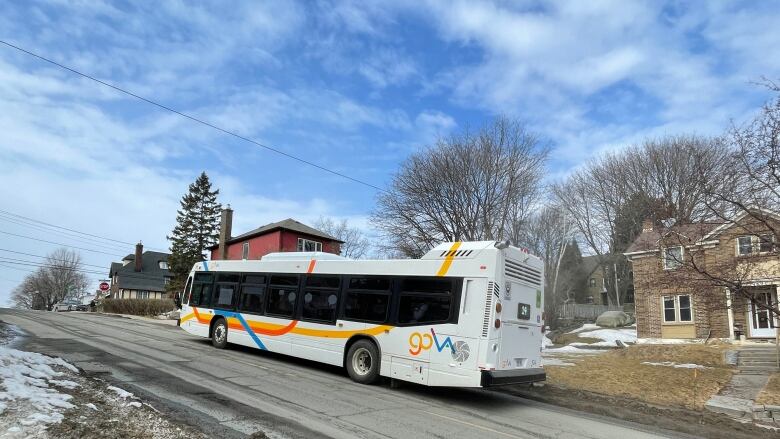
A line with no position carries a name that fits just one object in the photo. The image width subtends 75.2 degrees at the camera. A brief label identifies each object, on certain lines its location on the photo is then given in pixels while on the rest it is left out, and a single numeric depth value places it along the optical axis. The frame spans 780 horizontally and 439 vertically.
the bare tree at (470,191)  28.27
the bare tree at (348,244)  68.70
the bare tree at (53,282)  85.81
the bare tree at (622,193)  37.16
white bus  9.02
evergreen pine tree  47.81
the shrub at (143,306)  38.75
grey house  69.25
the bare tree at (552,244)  38.31
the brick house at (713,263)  11.12
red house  40.00
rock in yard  36.44
